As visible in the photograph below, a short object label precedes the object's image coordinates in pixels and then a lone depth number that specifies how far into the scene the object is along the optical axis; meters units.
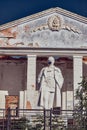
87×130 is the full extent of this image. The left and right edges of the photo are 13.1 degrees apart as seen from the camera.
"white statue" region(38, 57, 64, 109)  17.60
